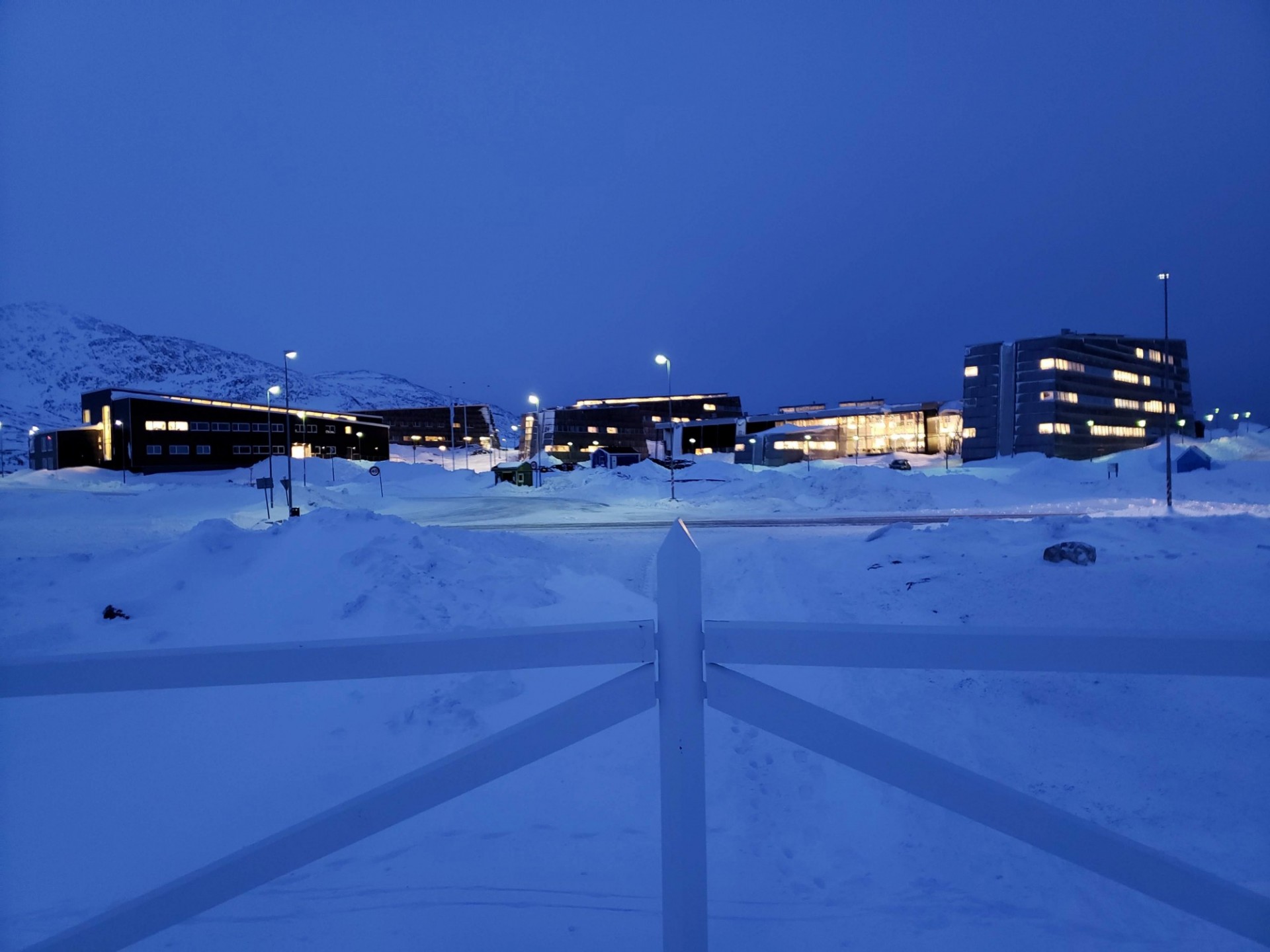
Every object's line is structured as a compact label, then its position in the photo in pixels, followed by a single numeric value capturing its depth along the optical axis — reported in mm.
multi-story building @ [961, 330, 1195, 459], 58594
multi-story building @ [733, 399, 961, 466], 72688
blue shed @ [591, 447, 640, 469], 66375
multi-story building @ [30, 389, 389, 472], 62562
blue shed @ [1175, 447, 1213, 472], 37906
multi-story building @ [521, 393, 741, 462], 90562
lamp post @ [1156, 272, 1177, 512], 22056
